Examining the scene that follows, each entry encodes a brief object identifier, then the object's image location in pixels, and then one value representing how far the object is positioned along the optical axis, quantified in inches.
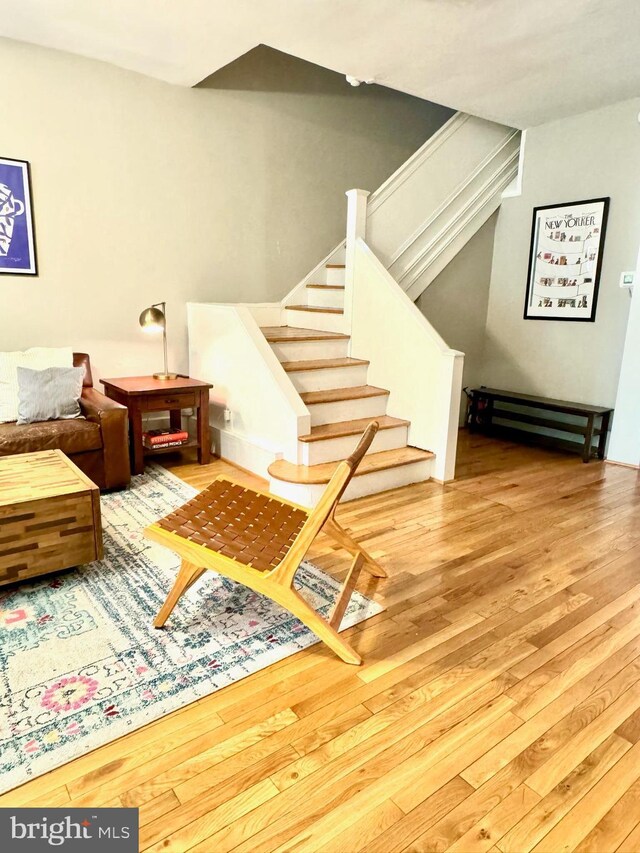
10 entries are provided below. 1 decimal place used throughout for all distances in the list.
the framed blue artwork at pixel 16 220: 136.3
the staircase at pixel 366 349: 135.9
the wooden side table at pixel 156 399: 140.9
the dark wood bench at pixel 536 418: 168.7
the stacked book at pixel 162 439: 145.3
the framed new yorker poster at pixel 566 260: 170.9
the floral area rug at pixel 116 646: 60.6
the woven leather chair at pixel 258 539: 68.5
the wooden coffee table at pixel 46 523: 83.4
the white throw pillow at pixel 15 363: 127.0
